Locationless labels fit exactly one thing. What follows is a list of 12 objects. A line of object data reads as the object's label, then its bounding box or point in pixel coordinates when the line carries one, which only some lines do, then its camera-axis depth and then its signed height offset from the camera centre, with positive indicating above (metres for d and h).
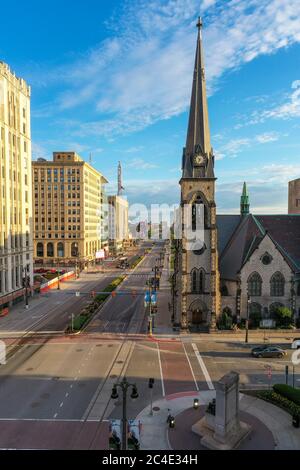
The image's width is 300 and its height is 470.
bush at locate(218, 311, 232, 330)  40.55 -11.86
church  42.06 -4.42
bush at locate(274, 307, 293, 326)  41.38 -11.22
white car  35.62 -12.80
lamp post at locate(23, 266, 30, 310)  53.06 -9.04
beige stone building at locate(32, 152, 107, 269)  109.38 +6.89
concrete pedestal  18.58 -11.52
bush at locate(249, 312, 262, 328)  41.75 -11.80
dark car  32.94 -12.62
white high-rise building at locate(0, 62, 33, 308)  53.78 +8.16
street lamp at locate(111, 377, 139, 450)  15.99 -9.56
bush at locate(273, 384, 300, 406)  23.16 -12.09
